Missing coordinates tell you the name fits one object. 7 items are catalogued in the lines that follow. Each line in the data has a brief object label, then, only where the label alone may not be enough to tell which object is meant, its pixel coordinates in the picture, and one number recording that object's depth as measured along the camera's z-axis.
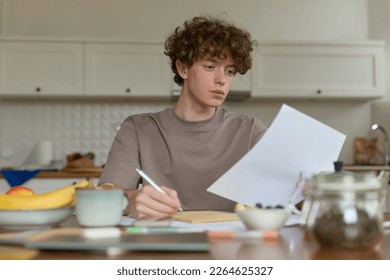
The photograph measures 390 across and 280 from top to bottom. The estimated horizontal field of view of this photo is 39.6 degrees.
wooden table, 0.77
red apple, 1.23
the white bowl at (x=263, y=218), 0.96
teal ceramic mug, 1.02
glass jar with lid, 0.81
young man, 1.76
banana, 1.09
